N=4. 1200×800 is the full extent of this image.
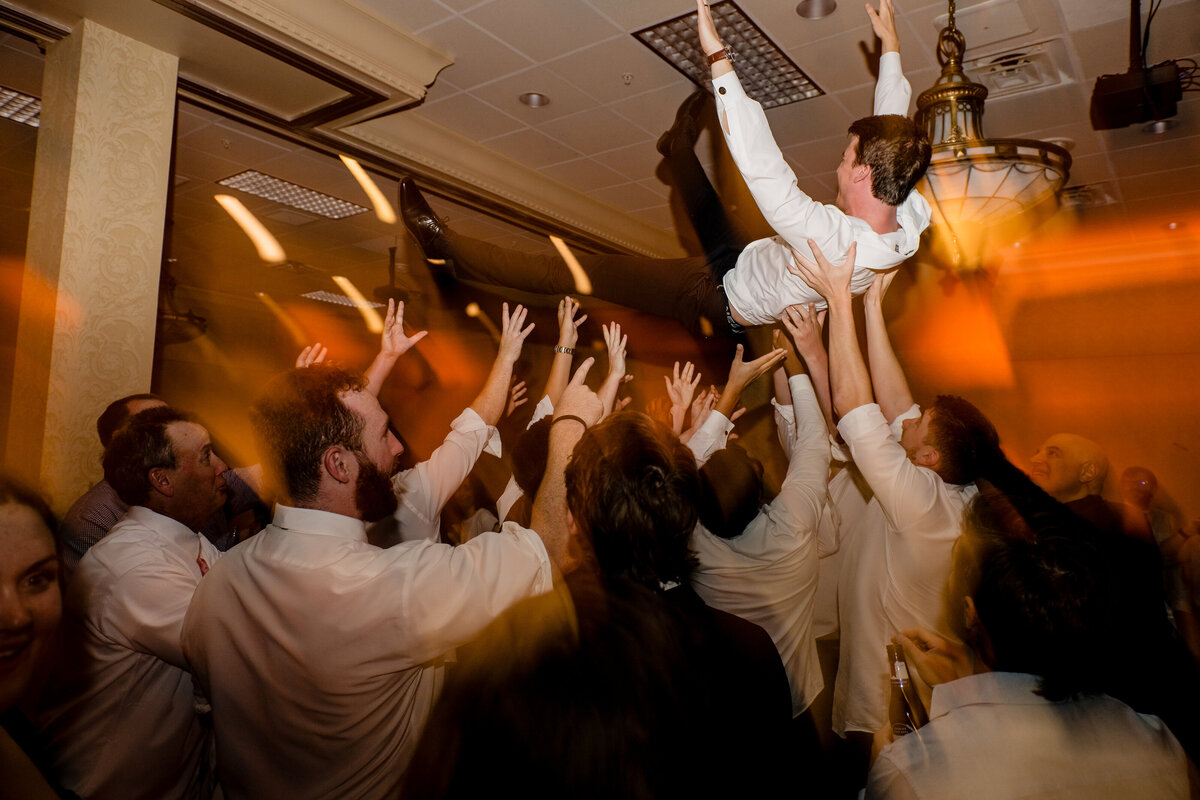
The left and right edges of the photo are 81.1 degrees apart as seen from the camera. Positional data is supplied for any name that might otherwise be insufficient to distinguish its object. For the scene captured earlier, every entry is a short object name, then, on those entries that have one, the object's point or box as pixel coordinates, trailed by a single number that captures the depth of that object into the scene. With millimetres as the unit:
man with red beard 1291
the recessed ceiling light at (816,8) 2881
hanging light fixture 2238
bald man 2838
